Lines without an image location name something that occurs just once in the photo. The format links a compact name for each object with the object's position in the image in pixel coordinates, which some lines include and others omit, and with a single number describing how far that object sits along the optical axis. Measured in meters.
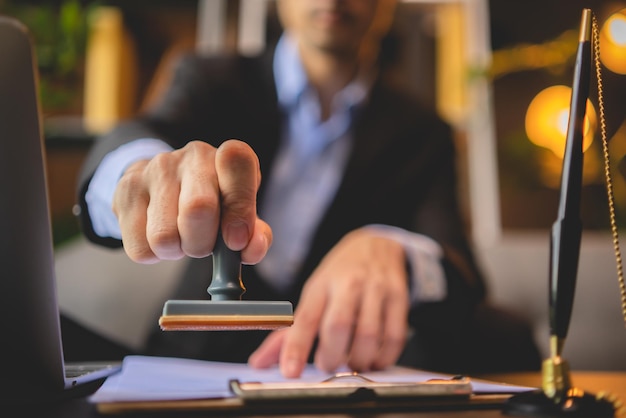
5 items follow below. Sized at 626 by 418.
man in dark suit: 0.26
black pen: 0.27
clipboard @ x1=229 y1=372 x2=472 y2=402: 0.25
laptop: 0.25
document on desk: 0.25
